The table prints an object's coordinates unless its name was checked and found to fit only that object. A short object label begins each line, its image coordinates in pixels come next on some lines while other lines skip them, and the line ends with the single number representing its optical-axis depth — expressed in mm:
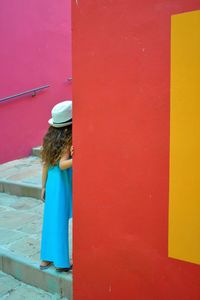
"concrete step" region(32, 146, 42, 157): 6369
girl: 2807
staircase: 3043
